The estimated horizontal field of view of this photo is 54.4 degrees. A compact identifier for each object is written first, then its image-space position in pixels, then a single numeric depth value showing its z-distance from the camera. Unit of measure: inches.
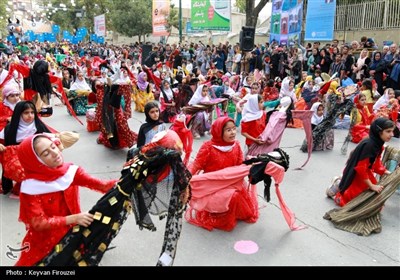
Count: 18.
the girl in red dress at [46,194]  99.4
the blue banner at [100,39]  1325.7
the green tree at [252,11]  706.2
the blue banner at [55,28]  1361.8
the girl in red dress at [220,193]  158.4
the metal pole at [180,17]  947.5
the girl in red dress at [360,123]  308.2
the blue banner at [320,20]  574.5
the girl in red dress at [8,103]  212.7
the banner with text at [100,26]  1347.2
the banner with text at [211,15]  889.5
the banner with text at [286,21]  641.6
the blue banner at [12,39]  1023.0
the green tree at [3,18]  1812.3
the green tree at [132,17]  1590.8
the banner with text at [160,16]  1071.0
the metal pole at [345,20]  684.5
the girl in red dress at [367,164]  168.7
